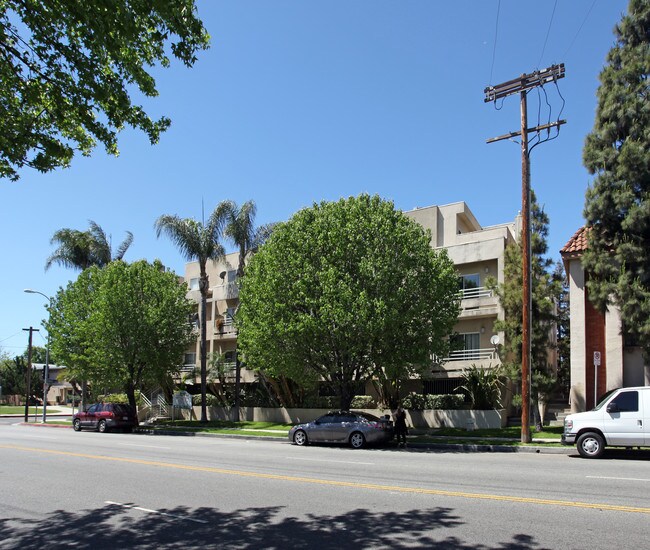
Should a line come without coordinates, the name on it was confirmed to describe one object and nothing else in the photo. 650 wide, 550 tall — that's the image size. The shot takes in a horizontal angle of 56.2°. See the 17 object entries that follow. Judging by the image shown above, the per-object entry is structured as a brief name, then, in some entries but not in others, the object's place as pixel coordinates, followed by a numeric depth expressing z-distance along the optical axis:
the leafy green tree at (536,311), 23.84
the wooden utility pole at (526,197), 20.47
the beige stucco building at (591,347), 23.80
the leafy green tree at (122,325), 34.16
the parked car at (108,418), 32.00
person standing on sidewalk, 21.56
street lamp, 38.15
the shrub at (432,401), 28.57
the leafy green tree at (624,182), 20.95
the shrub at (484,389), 27.78
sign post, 19.67
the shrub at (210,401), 38.97
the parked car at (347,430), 21.34
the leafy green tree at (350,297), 23.31
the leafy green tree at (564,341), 41.19
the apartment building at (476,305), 29.56
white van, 15.70
